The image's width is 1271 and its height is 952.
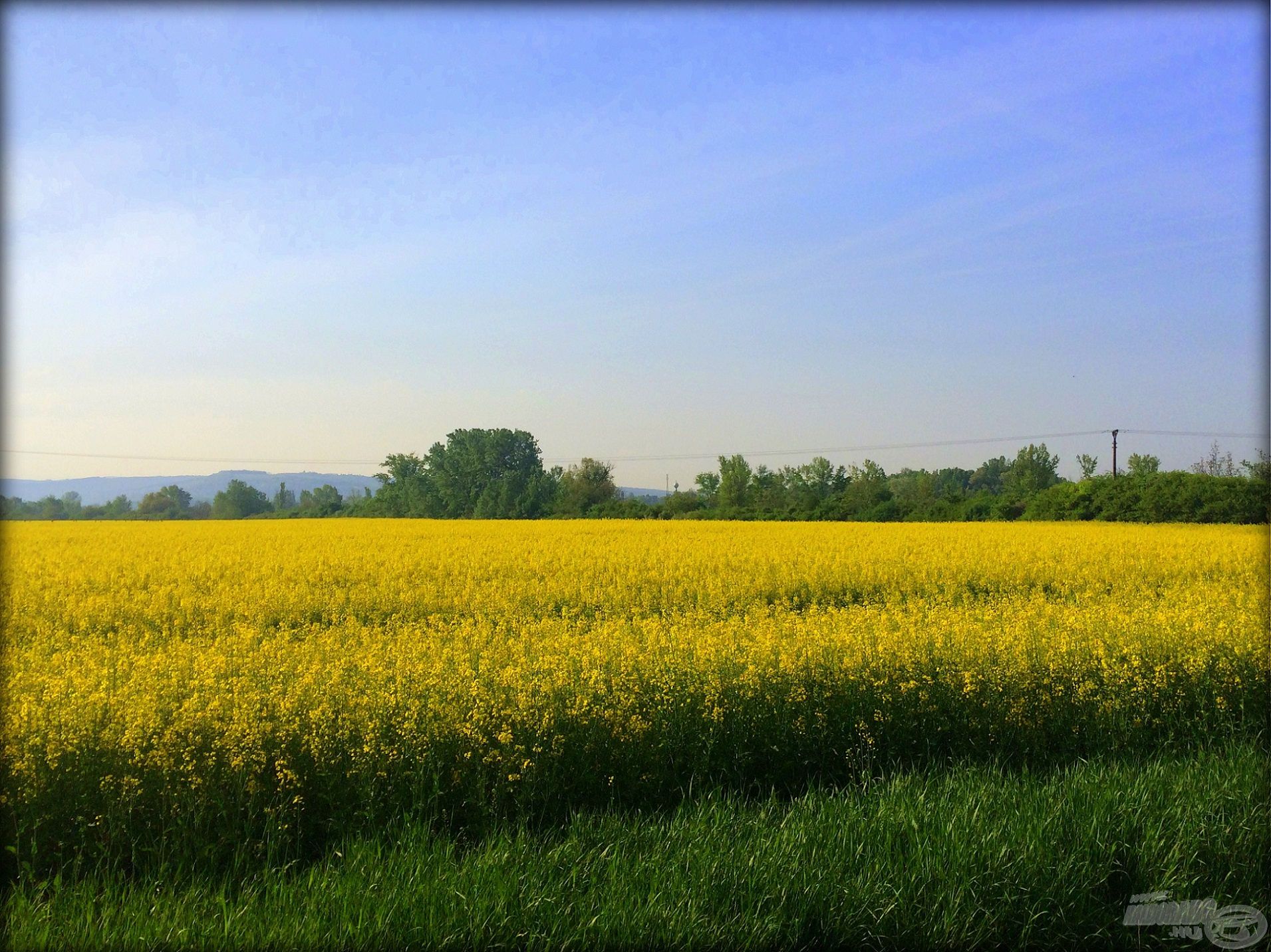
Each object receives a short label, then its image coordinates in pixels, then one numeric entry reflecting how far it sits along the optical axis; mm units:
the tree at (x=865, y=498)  47250
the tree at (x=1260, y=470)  36950
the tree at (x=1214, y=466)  56688
